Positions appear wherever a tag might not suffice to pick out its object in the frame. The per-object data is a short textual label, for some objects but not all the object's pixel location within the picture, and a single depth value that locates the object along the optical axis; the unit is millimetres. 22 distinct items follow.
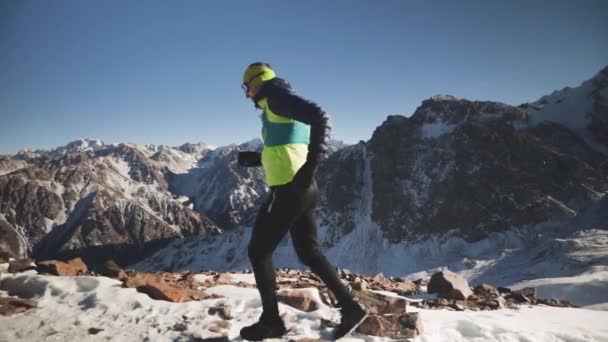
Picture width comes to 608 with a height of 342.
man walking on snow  3973
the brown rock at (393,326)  4664
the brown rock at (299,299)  5547
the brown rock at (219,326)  4750
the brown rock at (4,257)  7989
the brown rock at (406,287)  9034
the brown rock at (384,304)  5500
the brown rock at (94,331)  4828
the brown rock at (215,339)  4466
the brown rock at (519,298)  8100
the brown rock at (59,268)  7078
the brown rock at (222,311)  5234
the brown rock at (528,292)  8906
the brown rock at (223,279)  8241
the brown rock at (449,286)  7748
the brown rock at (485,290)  8409
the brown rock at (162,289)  5742
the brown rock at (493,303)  7041
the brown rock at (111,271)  7246
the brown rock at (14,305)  5297
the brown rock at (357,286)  6633
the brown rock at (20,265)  7289
